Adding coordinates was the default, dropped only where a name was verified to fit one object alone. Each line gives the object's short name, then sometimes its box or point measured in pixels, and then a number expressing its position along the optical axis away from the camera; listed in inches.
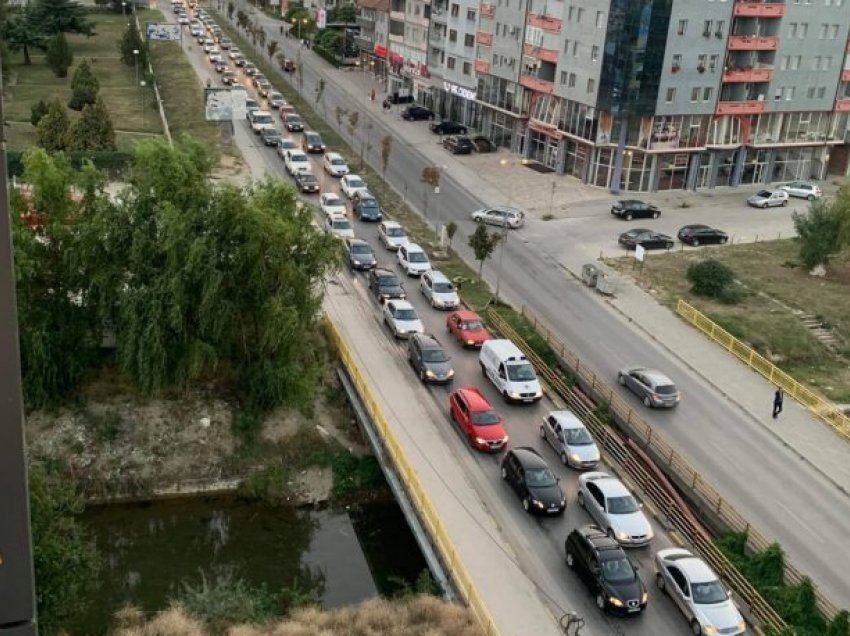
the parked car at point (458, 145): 3053.6
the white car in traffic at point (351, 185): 2428.3
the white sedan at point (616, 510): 1088.8
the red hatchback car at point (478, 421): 1259.8
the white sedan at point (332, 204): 2208.4
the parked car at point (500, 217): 2359.7
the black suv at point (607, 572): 961.5
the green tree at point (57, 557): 822.5
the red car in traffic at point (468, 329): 1595.7
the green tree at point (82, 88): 3105.3
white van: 1411.2
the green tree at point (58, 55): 3619.6
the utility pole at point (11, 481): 166.7
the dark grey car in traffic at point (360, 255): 1914.4
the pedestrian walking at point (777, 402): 1466.5
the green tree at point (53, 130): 2529.5
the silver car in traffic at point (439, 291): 1768.0
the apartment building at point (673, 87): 2625.5
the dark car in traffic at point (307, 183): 2439.7
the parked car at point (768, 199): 2726.4
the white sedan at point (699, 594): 943.0
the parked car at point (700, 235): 2357.3
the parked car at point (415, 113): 3491.6
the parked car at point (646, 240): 2282.2
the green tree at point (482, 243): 1872.5
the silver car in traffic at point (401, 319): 1583.4
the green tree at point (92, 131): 2549.2
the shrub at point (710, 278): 1982.0
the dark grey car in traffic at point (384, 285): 1744.6
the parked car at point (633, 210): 2502.5
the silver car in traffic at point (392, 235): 2074.3
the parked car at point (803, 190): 2829.7
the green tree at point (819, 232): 2138.3
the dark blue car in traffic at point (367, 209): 2269.9
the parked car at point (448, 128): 3292.3
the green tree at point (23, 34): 3722.9
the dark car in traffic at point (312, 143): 2883.9
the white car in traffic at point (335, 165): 2632.9
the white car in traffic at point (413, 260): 1923.0
